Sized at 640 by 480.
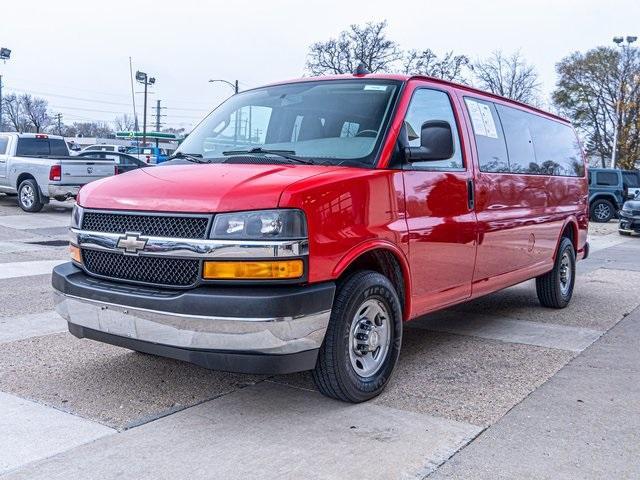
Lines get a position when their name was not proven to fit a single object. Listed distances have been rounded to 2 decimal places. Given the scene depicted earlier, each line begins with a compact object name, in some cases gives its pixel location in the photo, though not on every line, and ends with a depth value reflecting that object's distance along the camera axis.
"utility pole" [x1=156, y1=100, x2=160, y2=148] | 91.29
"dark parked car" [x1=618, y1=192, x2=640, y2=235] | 18.40
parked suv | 23.52
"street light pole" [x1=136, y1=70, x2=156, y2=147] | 62.66
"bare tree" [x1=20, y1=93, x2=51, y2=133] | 88.19
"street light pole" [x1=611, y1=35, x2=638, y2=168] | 43.16
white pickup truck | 15.77
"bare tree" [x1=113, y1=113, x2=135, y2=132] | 118.78
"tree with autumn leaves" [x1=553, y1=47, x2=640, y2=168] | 44.84
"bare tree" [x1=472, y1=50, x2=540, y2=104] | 49.66
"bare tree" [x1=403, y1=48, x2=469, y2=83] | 46.22
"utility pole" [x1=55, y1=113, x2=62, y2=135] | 107.89
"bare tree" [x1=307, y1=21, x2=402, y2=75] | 45.41
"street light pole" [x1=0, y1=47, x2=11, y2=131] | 45.62
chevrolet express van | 3.50
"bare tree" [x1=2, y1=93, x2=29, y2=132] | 87.62
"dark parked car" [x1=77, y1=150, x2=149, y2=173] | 17.44
